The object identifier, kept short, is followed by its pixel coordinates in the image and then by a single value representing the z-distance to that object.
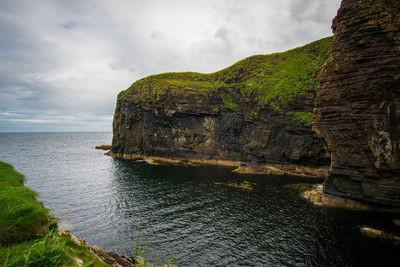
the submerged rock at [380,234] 22.08
